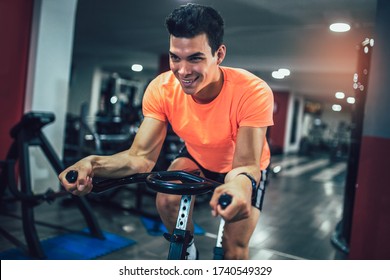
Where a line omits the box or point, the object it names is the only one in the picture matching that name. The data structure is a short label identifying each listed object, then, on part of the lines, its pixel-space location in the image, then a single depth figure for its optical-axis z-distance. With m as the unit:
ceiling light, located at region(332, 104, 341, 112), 17.25
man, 1.11
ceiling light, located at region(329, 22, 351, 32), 2.55
